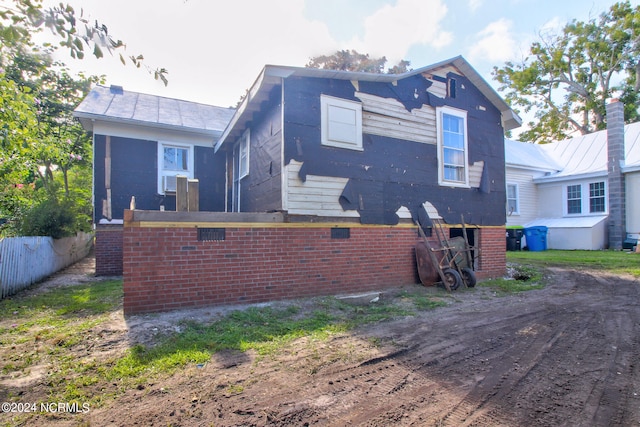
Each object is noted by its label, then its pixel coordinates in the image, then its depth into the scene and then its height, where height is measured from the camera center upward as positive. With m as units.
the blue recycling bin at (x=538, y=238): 17.06 -0.89
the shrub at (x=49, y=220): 11.46 +0.13
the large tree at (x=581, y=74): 25.73 +12.04
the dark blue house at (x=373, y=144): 7.13 +1.86
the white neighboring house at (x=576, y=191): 16.17 +1.55
